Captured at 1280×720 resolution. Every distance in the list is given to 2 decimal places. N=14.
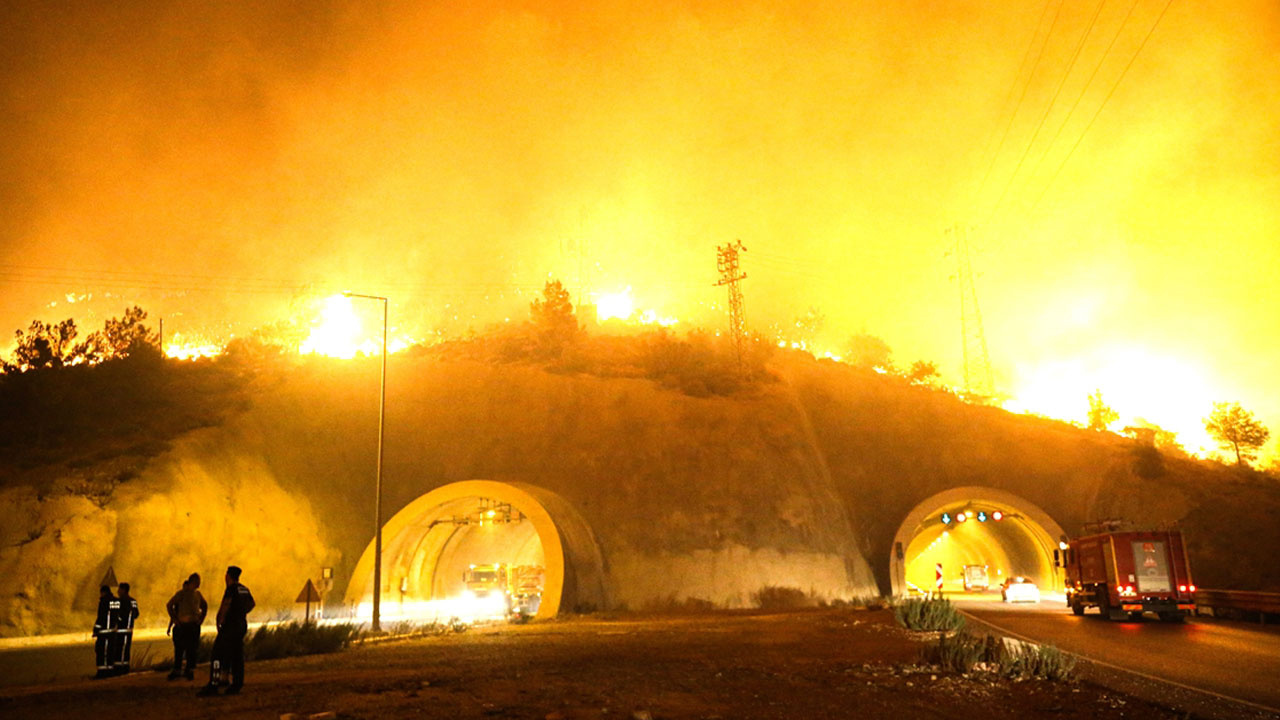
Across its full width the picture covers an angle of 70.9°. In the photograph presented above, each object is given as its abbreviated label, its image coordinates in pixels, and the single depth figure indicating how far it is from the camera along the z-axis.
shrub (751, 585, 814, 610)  37.62
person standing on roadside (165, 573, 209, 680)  15.13
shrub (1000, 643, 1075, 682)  13.75
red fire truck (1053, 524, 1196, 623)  30.39
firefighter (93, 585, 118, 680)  15.88
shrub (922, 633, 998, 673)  14.57
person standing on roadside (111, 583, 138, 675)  16.11
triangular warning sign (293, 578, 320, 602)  24.01
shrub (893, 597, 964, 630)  24.61
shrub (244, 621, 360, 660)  19.33
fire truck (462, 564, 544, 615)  46.34
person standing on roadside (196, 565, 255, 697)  12.69
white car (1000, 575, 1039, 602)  44.22
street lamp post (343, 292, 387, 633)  26.78
